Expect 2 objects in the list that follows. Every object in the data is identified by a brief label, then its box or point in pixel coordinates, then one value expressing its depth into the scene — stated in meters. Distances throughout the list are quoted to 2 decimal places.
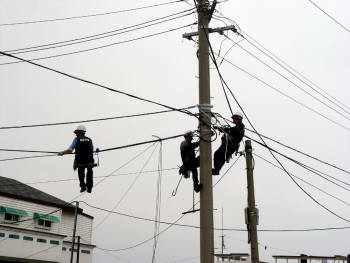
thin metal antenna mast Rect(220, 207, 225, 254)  68.00
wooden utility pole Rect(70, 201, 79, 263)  30.60
